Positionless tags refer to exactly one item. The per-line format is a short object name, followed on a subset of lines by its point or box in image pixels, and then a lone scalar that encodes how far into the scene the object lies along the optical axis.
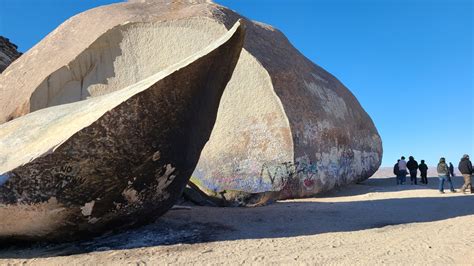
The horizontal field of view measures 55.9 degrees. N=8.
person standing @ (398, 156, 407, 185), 14.30
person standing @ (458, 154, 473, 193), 10.14
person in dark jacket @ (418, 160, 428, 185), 13.80
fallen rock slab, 4.30
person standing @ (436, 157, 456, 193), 10.40
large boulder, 9.08
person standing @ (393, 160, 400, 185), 14.38
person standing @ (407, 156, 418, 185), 14.11
